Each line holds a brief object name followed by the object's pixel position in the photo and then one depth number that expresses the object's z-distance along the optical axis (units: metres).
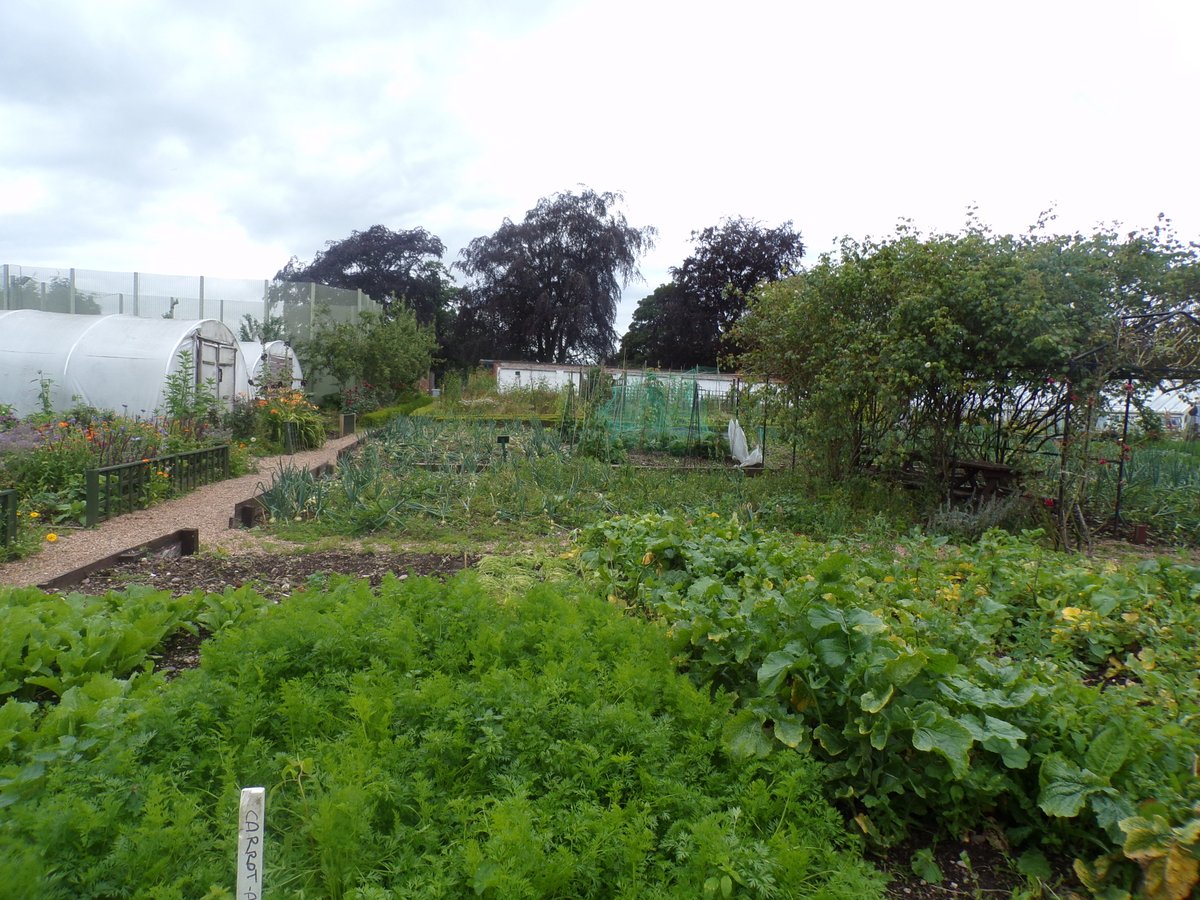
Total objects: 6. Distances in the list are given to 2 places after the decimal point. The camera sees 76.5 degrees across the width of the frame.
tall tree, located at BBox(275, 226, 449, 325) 40.62
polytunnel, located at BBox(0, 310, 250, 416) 11.94
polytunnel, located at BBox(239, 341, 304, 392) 16.14
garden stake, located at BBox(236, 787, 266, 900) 1.37
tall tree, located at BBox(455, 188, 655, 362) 35.22
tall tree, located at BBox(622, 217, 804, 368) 32.25
